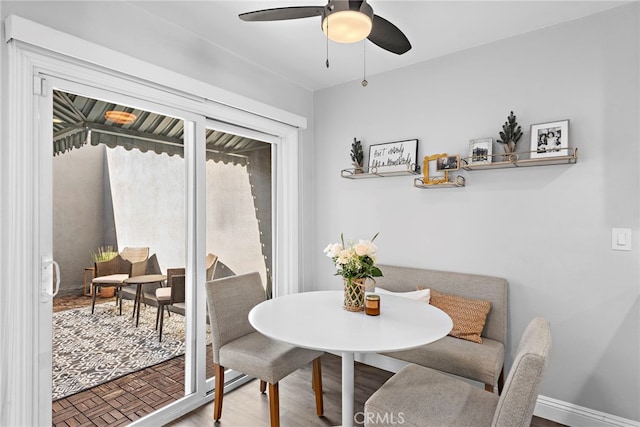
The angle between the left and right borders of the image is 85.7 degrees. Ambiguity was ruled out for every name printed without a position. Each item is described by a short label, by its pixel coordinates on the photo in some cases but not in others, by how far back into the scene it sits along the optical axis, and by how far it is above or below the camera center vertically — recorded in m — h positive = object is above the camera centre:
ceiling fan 1.43 +0.86
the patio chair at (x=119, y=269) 2.03 -0.35
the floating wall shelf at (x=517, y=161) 2.13 +0.34
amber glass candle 1.85 -0.50
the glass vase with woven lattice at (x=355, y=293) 1.91 -0.45
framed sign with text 2.83 +0.49
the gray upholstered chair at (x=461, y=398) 1.23 -0.83
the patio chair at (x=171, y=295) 2.34 -0.57
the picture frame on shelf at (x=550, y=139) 2.16 +0.48
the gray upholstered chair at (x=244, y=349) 2.02 -0.85
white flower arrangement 1.90 -0.27
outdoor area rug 1.90 -0.81
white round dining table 1.47 -0.55
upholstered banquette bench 2.08 -0.80
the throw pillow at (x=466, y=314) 2.30 -0.70
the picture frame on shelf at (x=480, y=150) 2.43 +0.45
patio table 2.21 -0.46
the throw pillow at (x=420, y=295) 2.52 -0.61
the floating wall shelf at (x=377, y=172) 2.77 +0.34
